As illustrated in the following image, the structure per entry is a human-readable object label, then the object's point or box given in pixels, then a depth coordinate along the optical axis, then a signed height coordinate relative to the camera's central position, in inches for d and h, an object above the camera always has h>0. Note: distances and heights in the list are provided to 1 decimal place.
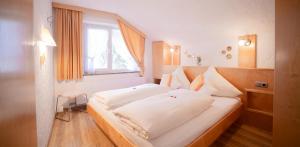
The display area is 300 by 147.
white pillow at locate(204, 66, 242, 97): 114.3 -10.4
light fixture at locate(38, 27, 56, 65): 77.2 +16.6
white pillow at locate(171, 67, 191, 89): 148.1 -8.6
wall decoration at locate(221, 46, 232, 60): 125.1 +16.8
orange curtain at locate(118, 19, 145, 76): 168.6 +36.6
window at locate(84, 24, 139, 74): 158.2 +24.4
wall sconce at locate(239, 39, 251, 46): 109.9 +22.3
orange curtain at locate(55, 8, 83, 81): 130.6 +26.2
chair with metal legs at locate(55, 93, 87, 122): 123.6 -28.9
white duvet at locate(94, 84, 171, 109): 93.3 -16.4
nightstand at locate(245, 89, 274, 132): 101.8 -27.4
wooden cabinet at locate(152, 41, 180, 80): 177.2 +18.4
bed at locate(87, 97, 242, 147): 57.3 -26.4
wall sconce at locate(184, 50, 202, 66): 148.9 +14.6
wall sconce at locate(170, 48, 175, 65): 180.5 +19.4
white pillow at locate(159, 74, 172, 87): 154.8 -8.9
